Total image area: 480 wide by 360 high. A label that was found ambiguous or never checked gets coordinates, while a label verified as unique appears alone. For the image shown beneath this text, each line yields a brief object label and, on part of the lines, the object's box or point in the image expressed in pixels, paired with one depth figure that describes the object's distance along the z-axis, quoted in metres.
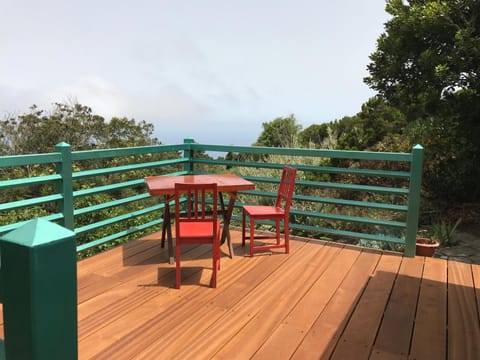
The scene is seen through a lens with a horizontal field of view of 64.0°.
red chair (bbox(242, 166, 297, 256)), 3.91
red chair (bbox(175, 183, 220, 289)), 3.09
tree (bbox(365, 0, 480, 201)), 5.70
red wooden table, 3.55
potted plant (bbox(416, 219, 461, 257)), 5.31
